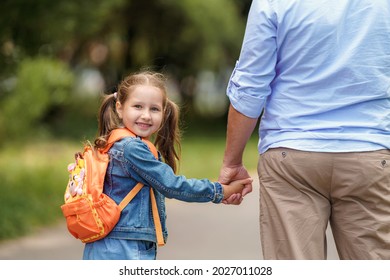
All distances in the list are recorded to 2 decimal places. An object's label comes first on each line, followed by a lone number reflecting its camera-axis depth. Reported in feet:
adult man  23.85
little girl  25.75
